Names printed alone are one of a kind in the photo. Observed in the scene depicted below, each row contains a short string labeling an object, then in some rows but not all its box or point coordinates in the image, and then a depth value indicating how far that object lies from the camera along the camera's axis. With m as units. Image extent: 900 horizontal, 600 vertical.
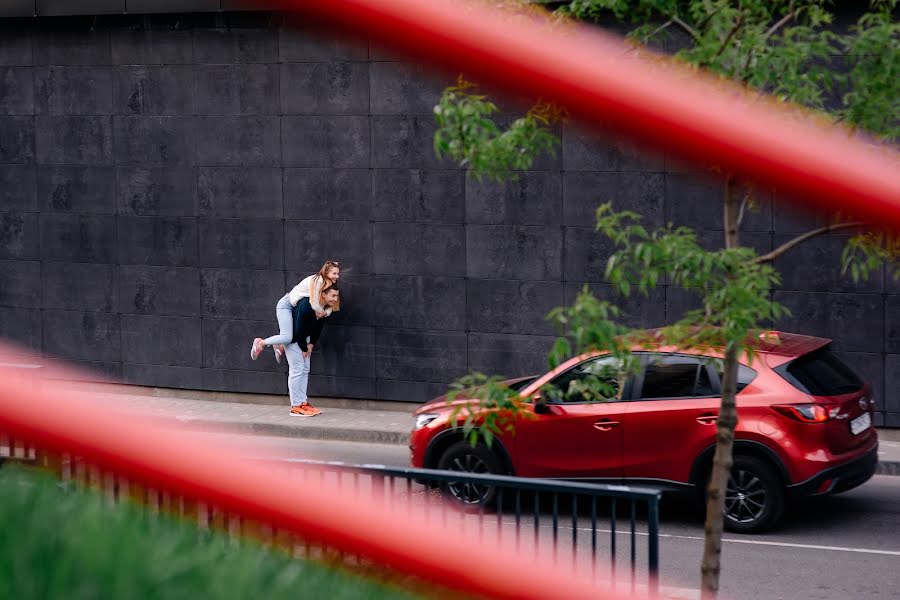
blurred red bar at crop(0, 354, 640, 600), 4.73
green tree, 11.62
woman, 32.47
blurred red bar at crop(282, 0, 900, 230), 4.24
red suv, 21.06
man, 32.75
